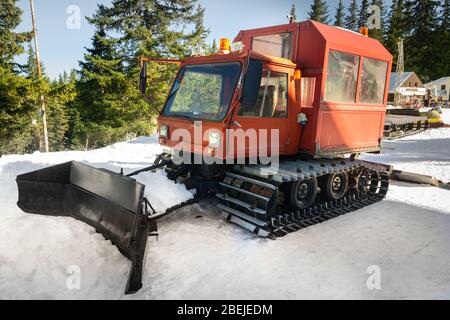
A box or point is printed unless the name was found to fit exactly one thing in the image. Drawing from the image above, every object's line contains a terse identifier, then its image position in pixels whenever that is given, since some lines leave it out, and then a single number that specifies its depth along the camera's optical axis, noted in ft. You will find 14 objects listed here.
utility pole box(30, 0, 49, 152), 62.75
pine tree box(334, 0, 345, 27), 212.43
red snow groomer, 16.57
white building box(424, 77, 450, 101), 172.58
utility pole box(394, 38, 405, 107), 135.21
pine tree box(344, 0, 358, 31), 212.13
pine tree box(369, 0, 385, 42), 168.10
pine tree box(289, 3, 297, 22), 215.10
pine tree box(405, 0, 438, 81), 185.61
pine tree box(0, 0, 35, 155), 57.21
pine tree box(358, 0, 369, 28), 193.88
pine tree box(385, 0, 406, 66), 181.57
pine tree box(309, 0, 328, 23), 188.85
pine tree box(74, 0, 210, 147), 75.46
